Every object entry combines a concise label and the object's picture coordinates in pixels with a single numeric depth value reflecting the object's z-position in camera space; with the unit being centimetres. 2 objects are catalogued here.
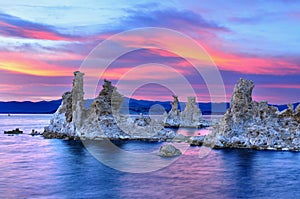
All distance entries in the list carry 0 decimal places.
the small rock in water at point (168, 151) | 6177
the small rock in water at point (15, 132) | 11226
